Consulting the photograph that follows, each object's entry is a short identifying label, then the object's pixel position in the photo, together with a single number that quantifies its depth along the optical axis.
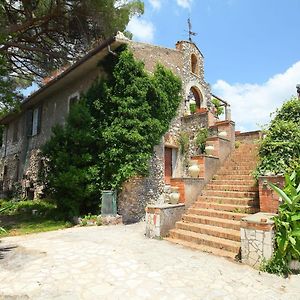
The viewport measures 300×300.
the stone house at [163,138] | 10.10
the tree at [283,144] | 6.21
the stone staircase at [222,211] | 5.99
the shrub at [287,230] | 4.71
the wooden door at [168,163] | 12.43
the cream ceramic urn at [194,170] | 8.45
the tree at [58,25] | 10.84
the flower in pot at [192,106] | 16.00
